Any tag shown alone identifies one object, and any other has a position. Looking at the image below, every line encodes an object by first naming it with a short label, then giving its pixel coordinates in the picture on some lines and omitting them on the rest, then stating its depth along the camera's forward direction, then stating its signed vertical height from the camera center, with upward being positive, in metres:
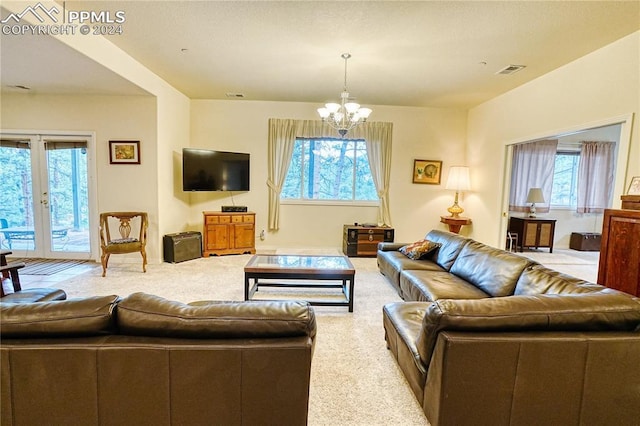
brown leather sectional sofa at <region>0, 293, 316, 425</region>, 1.17 -0.70
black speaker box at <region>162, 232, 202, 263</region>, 4.75 -0.98
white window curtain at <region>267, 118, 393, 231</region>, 5.73 +0.81
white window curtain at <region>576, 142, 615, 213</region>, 6.31 +0.47
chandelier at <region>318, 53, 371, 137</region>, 3.61 +0.96
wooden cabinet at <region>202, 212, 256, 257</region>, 5.22 -0.81
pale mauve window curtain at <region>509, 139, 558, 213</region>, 6.31 +0.56
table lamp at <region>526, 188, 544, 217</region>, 6.09 -0.01
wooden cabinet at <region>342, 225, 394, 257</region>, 5.53 -0.88
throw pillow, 3.68 -0.70
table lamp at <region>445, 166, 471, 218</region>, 5.69 +0.23
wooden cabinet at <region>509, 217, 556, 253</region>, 5.98 -0.72
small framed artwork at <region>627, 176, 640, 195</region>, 2.75 +0.12
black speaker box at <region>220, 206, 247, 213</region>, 5.45 -0.40
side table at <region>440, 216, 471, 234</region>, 5.65 -0.53
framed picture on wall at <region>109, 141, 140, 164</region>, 4.57 +0.47
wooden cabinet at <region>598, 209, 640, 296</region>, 2.42 -0.44
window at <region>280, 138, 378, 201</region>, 5.94 +0.34
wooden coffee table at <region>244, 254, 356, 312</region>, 3.02 -0.82
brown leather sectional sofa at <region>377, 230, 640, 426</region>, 1.31 -0.72
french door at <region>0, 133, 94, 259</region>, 4.70 -0.23
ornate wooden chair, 4.11 -0.72
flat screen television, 5.07 +0.28
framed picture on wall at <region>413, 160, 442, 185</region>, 5.98 +0.42
